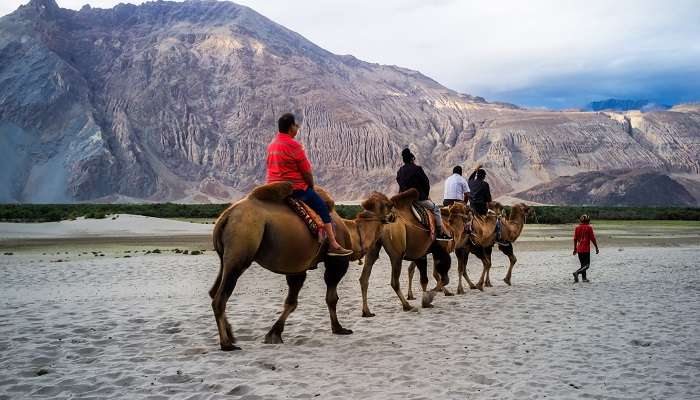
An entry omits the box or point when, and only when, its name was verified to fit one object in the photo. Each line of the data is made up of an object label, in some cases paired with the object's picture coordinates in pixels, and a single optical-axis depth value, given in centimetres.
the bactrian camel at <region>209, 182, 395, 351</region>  793
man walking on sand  1602
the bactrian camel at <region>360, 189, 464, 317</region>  1124
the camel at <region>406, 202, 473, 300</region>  1349
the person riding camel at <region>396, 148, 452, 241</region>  1233
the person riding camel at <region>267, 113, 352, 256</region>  866
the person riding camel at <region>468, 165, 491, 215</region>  1552
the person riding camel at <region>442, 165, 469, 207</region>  1488
